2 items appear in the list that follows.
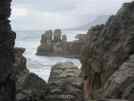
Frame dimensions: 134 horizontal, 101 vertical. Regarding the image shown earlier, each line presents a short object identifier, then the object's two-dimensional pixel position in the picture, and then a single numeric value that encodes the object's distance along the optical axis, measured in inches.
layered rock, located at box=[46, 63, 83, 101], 1541.6
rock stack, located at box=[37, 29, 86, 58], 5930.1
